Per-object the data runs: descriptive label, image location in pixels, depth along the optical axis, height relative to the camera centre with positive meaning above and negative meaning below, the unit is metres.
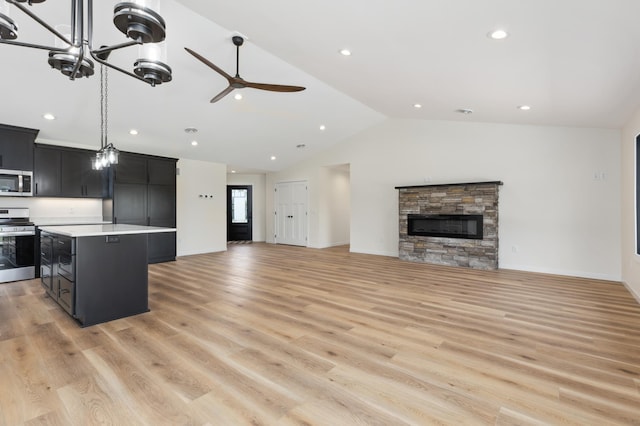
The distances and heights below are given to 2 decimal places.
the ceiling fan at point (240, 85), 3.73 +1.57
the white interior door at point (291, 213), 9.75 -0.03
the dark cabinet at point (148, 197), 6.39 +0.34
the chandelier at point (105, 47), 1.57 +0.98
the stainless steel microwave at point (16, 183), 4.97 +0.49
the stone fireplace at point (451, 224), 6.05 -0.27
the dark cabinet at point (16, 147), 4.98 +1.08
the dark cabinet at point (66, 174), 5.48 +0.73
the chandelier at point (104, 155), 3.64 +0.68
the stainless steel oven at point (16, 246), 4.93 -0.52
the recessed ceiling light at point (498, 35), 2.55 +1.46
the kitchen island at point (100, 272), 3.18 -0.64
